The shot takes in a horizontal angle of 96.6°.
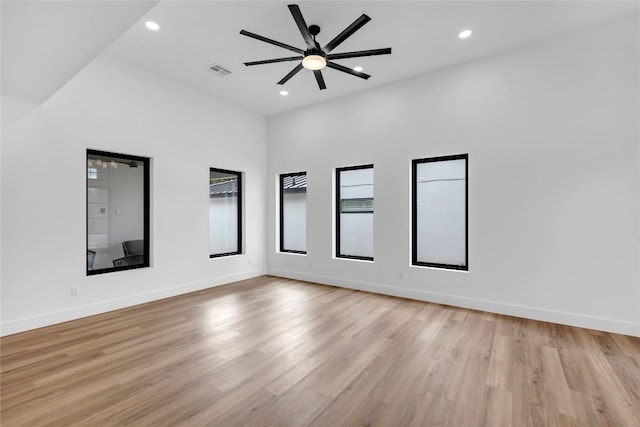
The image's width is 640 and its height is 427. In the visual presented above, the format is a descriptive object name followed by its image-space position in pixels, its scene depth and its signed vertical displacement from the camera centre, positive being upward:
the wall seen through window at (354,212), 5.47 +0.03
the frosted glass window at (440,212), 4.50 +0.02
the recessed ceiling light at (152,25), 3.38 +2.26
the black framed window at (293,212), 6.34 +0.03
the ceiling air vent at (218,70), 4.42 +2.29
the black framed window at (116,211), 4.14 +0.04
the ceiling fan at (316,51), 2.67 +1.78
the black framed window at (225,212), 5.78 +0.03
